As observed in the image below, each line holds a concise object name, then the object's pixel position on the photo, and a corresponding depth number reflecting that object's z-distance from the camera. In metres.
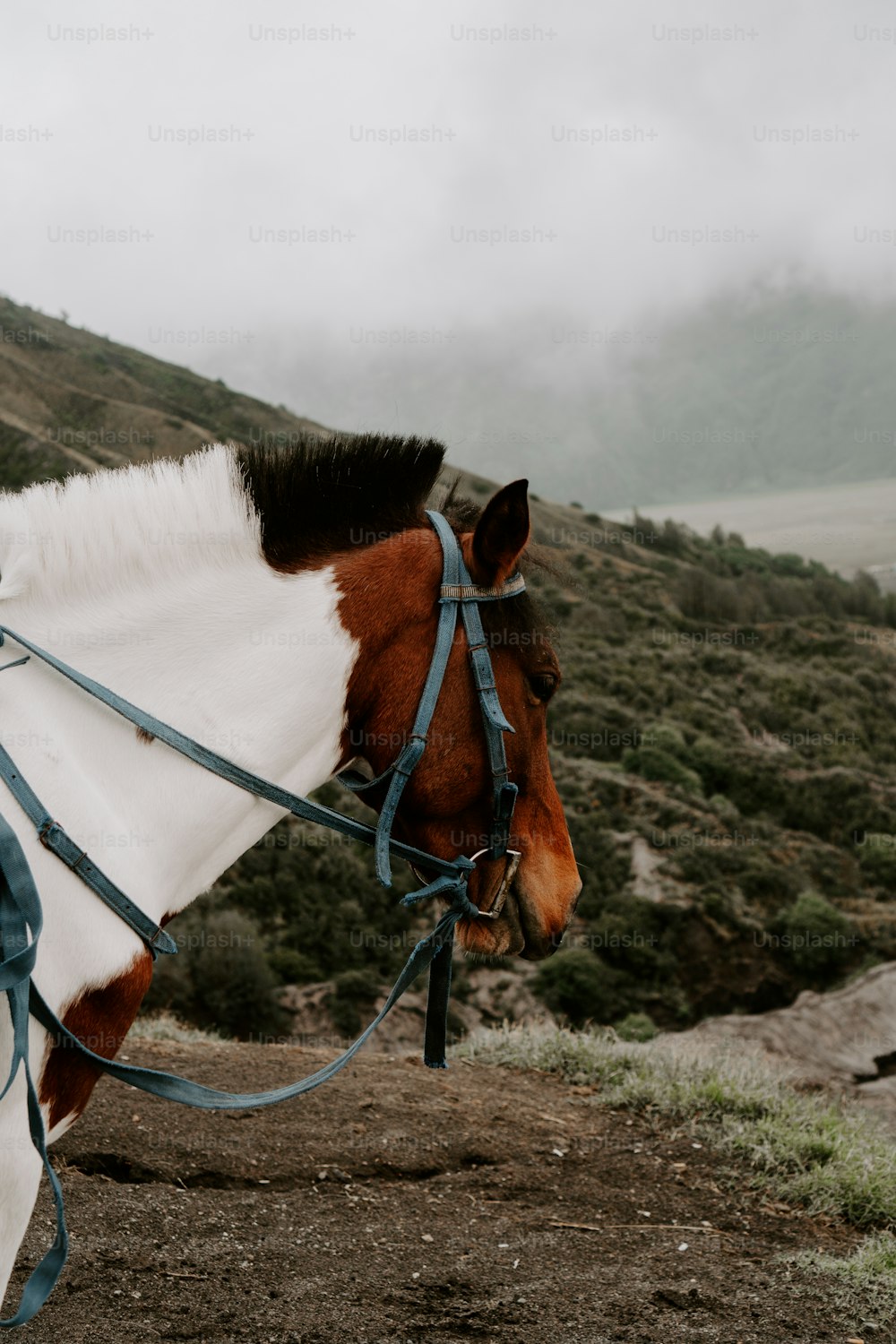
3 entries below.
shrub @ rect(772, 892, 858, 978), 16.34
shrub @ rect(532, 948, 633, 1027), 14.80
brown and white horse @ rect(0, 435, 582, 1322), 2.16
